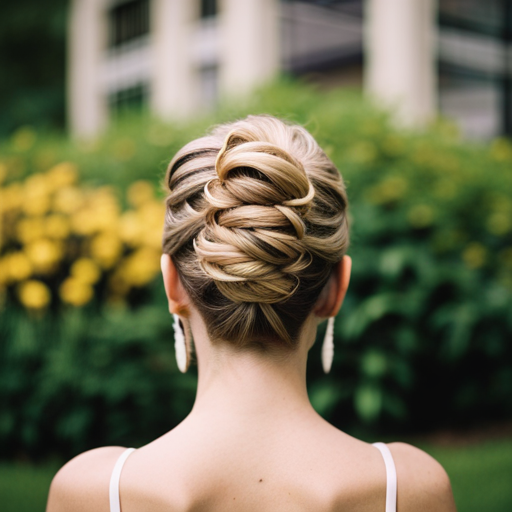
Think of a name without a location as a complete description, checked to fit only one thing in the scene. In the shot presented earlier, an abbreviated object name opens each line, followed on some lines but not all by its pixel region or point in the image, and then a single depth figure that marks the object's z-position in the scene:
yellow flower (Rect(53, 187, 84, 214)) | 4.61
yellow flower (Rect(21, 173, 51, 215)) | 4.55
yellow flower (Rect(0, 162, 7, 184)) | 5.13
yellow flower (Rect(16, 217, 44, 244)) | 4.44
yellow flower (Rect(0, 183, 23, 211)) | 4.61
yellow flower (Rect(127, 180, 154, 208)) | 4.88
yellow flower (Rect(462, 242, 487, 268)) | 4.82
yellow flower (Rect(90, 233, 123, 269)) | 4.45
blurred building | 8.45
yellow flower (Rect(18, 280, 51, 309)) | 4.21
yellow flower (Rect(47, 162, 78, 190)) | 4.83
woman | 1.41
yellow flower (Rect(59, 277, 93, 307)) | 4.25
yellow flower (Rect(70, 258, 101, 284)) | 4.33
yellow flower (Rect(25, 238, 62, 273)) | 4.31
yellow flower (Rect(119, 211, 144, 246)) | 4.58
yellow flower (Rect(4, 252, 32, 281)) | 4.29
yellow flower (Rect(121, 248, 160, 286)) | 4.49
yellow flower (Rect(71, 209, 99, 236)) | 4.51
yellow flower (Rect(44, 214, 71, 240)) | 4.45
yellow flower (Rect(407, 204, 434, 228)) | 4.69
